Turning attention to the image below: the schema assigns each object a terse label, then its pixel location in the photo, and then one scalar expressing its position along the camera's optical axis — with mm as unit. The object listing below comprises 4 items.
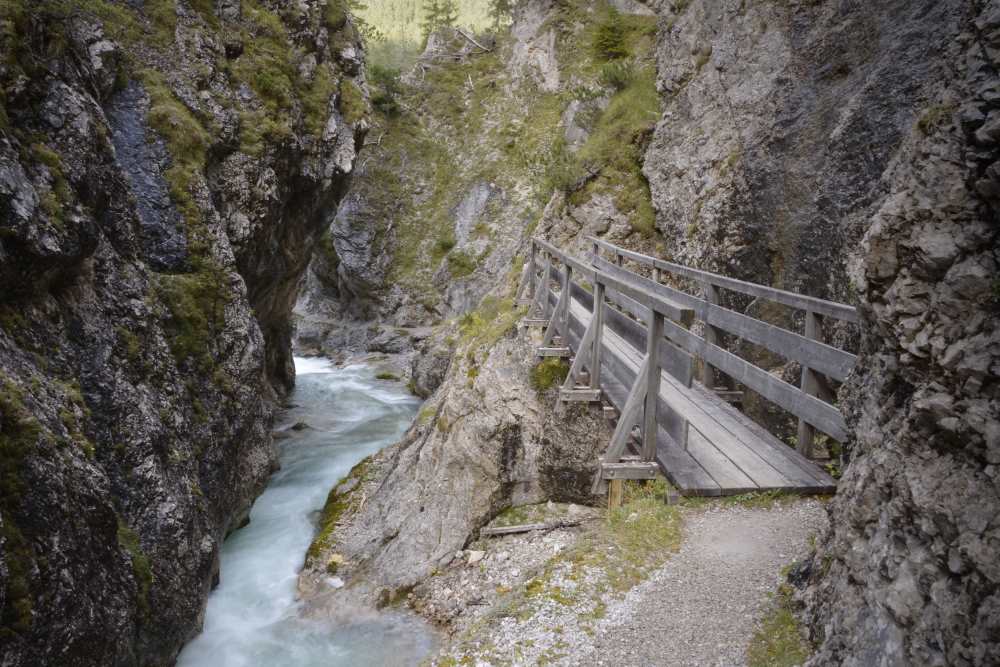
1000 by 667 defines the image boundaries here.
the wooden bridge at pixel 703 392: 5129
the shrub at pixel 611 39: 23859
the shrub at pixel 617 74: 18266
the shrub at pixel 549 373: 9805
